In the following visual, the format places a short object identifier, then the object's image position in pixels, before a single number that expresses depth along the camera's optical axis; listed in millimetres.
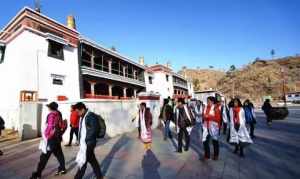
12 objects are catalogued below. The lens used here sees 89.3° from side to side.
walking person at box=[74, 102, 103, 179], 2832
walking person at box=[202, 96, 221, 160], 4146
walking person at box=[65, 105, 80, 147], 5790
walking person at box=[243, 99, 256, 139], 6189
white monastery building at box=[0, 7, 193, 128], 10169
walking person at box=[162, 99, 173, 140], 6699
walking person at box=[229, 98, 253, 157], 4326
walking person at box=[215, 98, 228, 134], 4177
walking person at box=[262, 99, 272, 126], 9180
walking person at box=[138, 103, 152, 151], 5129
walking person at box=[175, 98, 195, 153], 4680
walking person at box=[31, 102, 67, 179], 3241
